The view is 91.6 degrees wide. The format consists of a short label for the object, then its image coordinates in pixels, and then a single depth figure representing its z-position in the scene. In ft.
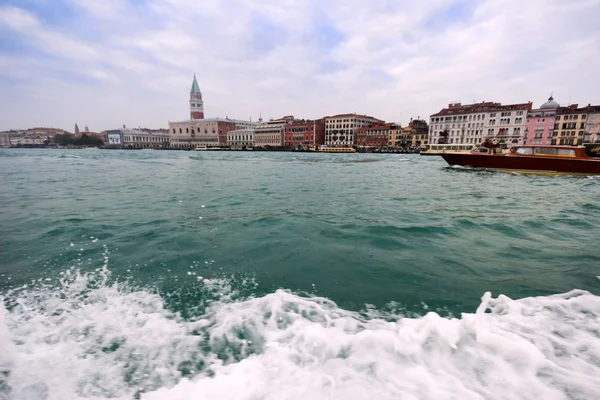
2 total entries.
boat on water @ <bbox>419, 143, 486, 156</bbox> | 171.32
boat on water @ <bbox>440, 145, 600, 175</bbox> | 54.19
